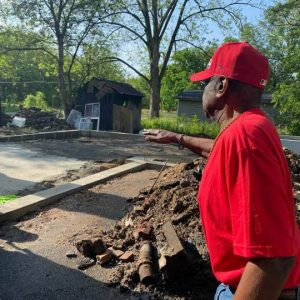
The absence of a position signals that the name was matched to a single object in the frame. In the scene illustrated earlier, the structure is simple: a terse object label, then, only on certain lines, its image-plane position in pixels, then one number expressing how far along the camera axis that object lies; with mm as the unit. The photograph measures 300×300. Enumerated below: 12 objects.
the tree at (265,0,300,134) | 14754
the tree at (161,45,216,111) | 38667
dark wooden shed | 17638
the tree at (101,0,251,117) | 21315
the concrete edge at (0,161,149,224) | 4567
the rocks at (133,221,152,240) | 3596
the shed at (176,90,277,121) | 24658
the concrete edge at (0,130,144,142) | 12444
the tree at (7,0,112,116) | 18407
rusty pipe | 2919
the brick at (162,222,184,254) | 2975
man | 976
